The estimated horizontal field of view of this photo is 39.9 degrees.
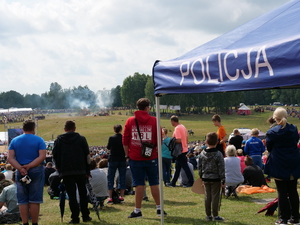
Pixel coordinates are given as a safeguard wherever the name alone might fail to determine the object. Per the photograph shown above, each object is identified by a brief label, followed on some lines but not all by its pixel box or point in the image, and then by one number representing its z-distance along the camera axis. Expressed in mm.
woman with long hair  5547
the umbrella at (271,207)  6573
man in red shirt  6523
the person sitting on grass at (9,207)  7113
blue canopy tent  3850
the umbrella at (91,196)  6867
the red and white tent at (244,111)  95875
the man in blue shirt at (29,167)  6000
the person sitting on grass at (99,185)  7848
